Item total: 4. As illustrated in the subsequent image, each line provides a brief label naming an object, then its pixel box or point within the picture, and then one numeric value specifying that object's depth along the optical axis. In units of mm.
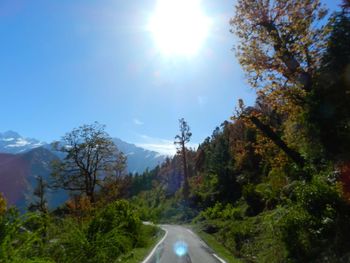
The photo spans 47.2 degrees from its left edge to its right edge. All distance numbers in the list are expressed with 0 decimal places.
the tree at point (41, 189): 44331
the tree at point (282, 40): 17953
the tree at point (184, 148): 77938
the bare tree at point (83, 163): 41875
